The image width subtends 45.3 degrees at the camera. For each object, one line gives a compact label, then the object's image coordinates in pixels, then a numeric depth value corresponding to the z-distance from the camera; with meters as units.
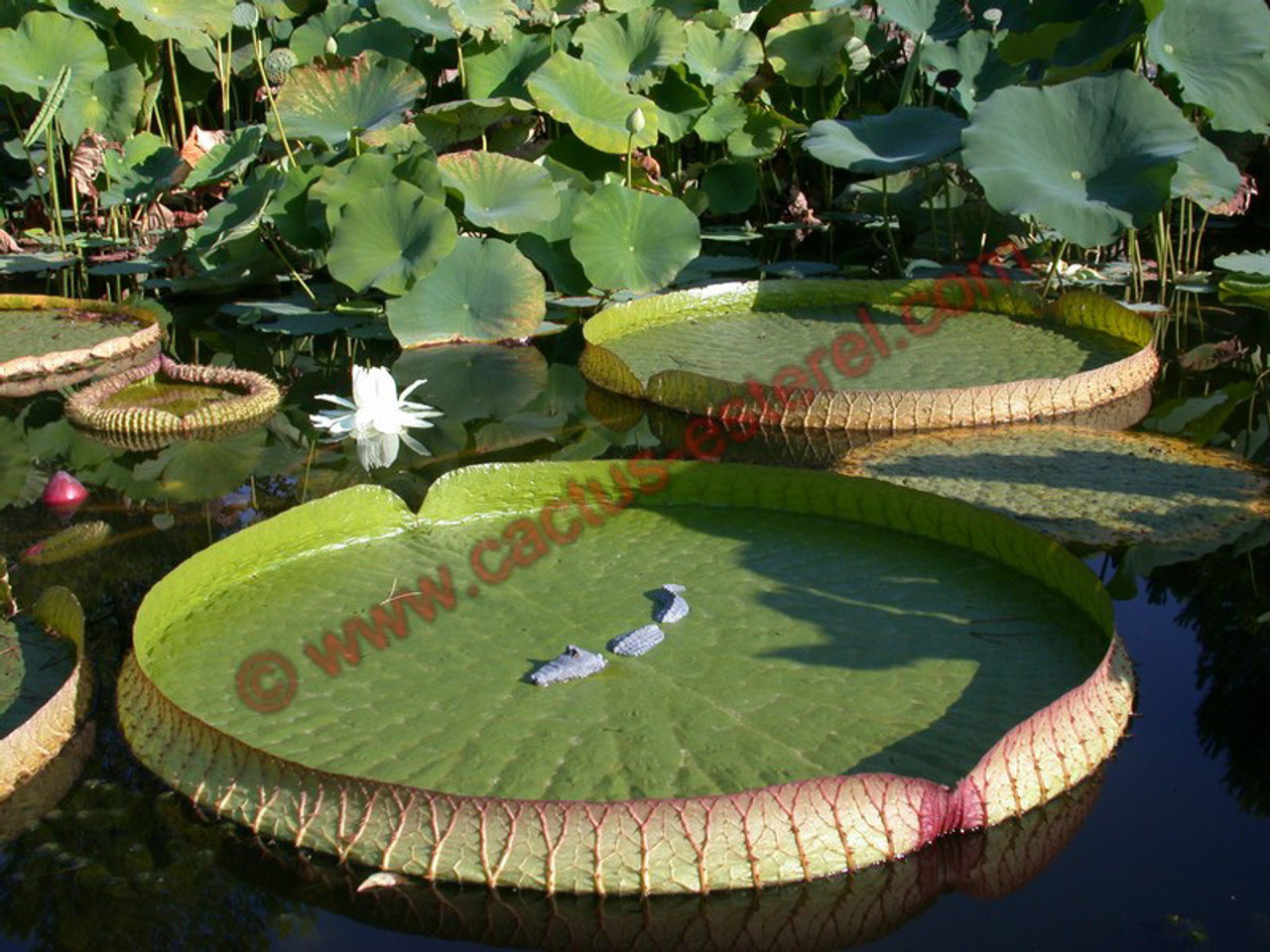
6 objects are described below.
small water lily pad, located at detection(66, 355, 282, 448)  4.87
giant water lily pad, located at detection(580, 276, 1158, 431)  4.67
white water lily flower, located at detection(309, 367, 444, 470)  4.45
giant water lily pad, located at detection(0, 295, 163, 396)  5.69
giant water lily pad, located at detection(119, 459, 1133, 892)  2.32
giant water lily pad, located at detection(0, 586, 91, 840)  2.65
